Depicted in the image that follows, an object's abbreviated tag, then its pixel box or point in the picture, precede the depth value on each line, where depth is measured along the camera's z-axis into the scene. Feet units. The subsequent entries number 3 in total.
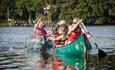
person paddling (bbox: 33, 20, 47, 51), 133.69
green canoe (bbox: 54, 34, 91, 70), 103.94
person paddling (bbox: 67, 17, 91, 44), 108.99
